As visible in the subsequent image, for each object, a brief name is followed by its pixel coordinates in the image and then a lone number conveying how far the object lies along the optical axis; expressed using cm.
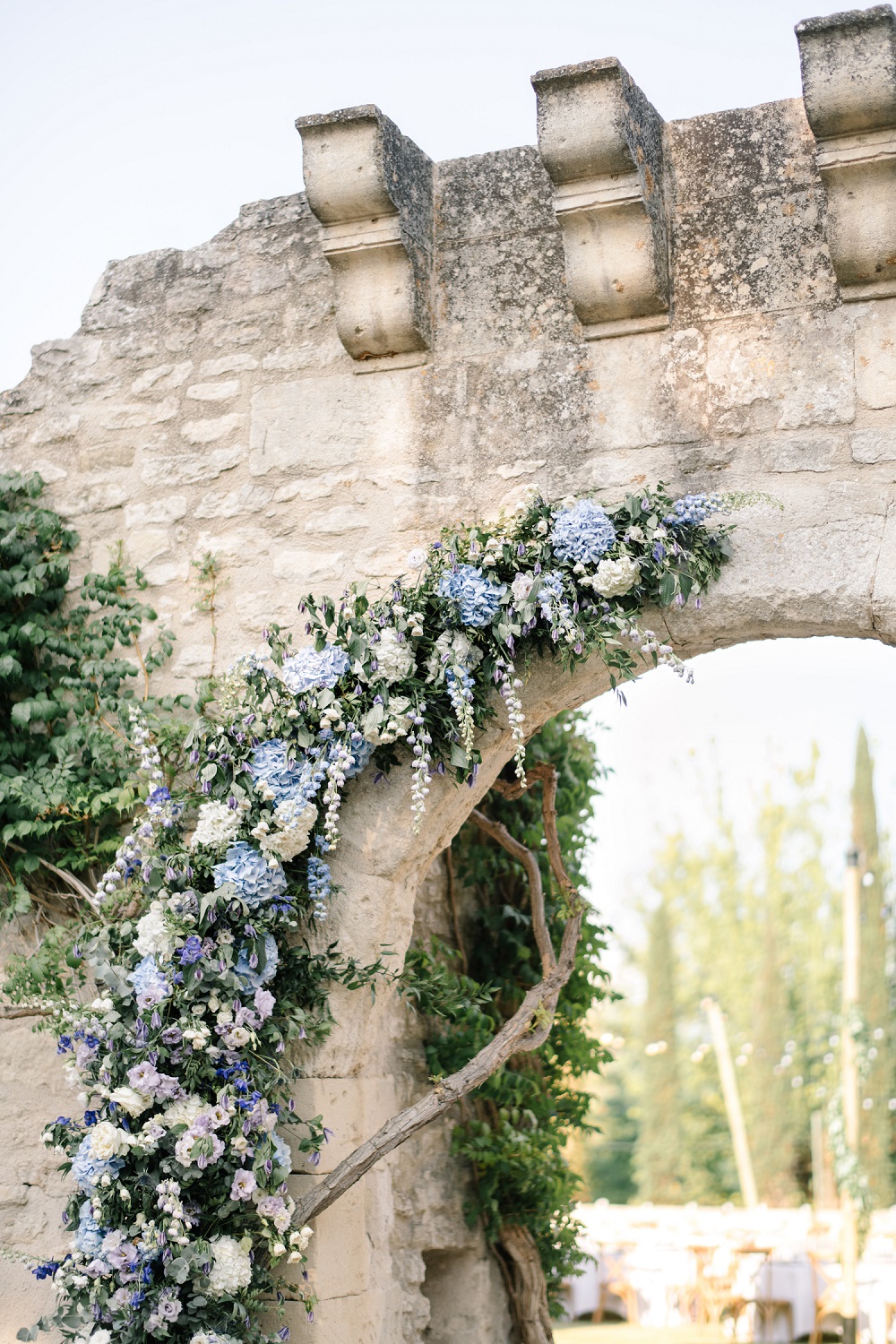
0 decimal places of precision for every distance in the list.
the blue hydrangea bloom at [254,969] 276
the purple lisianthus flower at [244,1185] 263
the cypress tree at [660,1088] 1752
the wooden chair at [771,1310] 871
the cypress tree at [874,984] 1380
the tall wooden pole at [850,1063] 745
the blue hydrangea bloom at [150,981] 272
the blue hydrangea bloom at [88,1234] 266
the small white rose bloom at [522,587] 276
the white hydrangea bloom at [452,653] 278
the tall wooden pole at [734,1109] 1385
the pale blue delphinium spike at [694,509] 277
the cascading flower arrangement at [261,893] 264
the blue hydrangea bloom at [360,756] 283
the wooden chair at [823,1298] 802
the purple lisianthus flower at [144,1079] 264
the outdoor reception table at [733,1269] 834
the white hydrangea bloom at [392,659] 278
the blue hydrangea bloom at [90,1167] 266
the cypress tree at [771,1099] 1525
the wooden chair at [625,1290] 962
